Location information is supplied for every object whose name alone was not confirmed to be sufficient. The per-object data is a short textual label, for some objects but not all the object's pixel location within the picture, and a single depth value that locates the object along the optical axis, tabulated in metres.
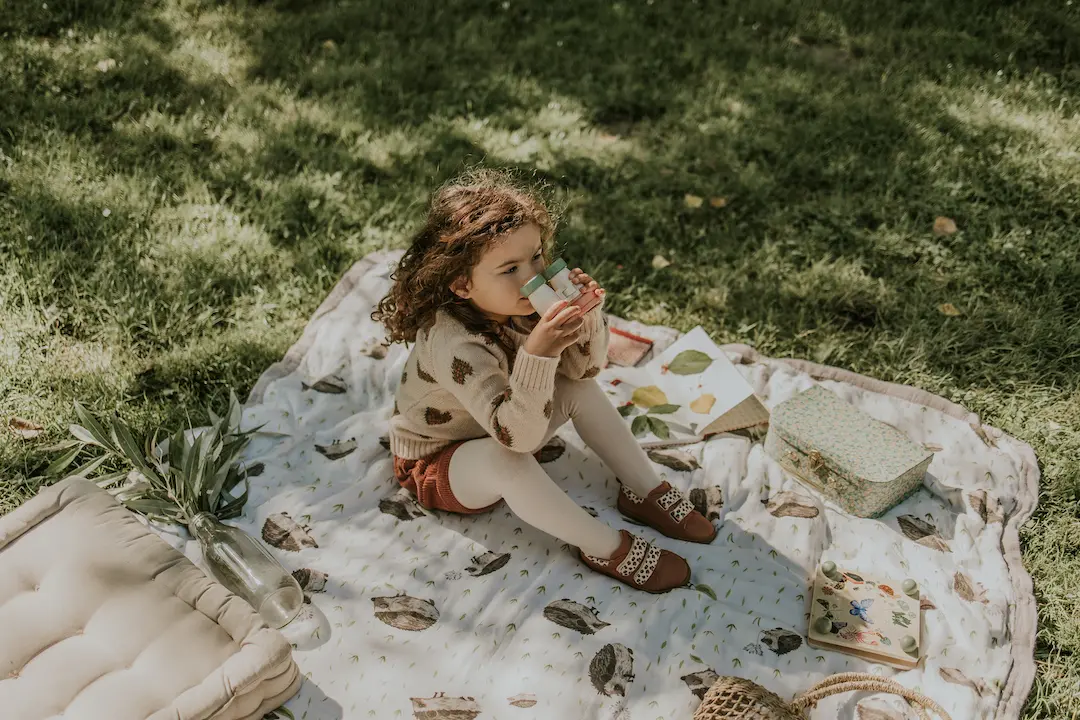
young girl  2.21
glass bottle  2.34
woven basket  1.97
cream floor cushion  1.94
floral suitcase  2.60
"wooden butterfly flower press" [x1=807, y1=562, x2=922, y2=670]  2.28
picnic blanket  2.22
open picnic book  2.92
